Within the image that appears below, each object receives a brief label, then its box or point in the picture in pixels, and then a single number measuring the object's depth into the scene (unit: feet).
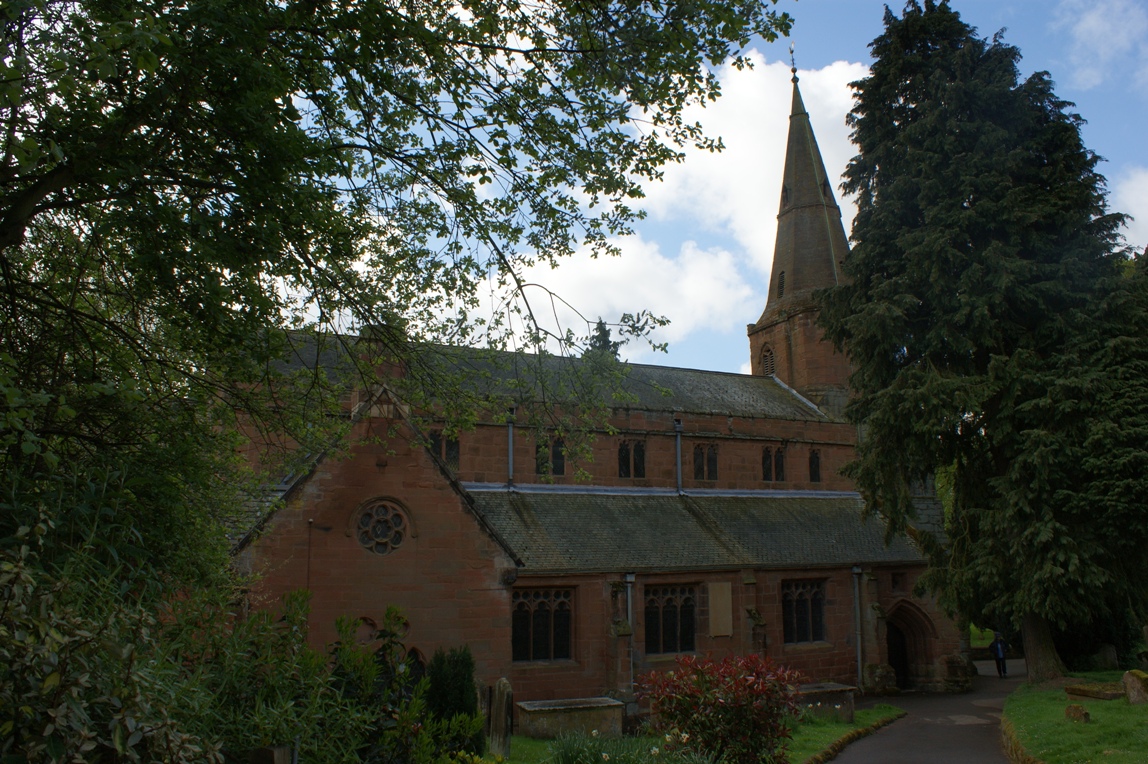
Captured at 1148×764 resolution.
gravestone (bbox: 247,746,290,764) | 16.99
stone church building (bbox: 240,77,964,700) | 51.80
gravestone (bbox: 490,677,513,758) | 41.14
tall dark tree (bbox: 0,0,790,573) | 20.72
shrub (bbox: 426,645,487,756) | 38.47
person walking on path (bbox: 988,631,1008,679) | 93.66
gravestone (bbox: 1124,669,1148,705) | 47.14
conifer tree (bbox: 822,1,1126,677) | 59.57
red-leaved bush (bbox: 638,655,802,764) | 35.27
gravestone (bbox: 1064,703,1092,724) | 44.88
